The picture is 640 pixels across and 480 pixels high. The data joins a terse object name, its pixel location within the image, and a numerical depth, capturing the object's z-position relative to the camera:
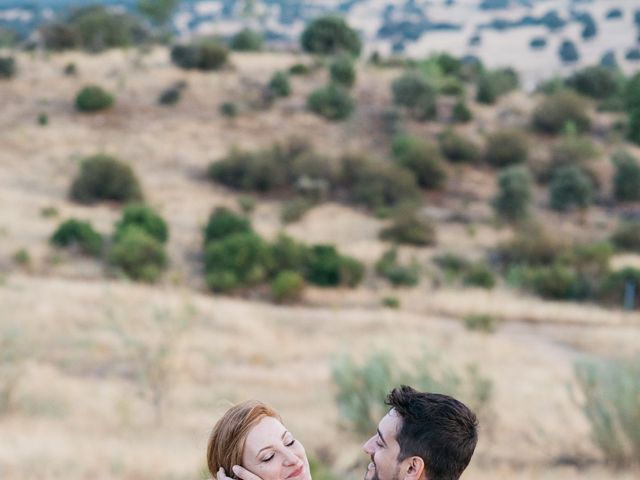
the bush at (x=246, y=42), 52.23
